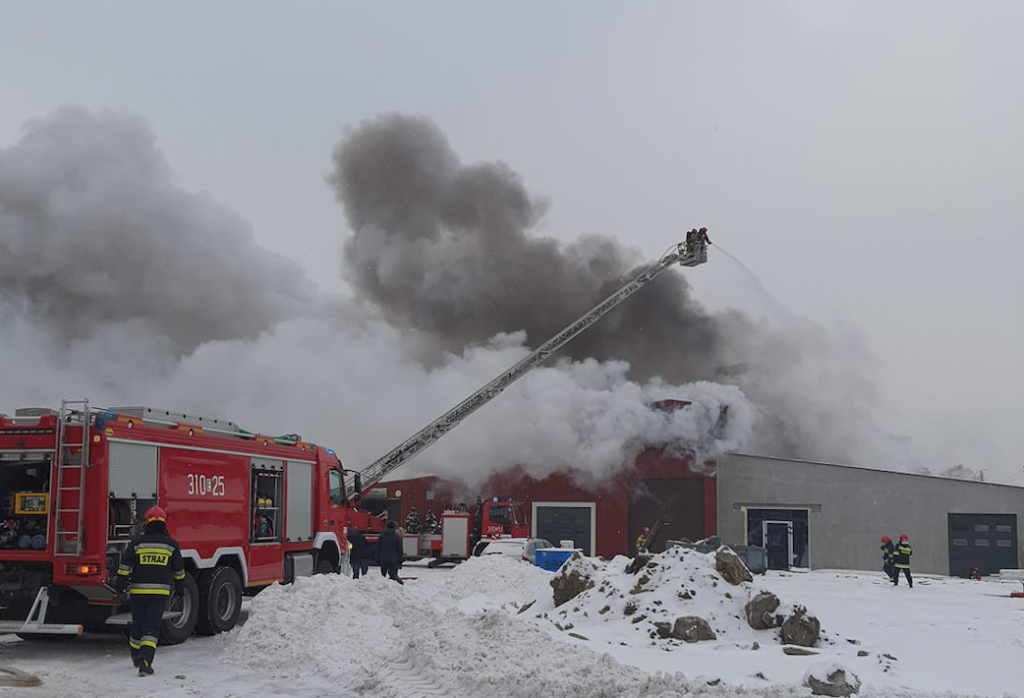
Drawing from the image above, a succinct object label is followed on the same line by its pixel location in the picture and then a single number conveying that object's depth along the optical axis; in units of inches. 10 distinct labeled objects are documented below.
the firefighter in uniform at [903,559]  942.4
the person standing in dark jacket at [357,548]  812.6
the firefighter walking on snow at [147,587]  402.3
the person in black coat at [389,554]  794.8
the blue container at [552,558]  1065.5
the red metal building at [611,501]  1440.7
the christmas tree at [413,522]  1412.4
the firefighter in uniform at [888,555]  1011.7
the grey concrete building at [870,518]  1369.3
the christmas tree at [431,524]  1338.6
